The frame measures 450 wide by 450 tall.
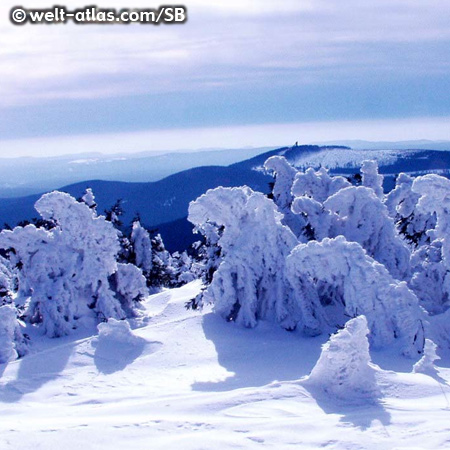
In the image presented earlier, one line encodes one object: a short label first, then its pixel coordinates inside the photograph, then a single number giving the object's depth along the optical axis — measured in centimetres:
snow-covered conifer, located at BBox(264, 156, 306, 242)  2803
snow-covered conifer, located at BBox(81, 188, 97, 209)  3169
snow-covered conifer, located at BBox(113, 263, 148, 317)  2500
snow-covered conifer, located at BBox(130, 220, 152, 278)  3762
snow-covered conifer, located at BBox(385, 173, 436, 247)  2673
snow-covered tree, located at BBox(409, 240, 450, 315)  2031
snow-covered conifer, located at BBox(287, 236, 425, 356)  1695
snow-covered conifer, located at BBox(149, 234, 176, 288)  3622
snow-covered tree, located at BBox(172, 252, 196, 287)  4847
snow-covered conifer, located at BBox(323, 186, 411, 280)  2208
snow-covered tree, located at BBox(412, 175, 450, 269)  1645
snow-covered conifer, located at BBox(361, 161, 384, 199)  2742
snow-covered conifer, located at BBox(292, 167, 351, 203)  2581
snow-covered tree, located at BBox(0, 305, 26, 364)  1702
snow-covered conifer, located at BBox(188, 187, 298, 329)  2006
